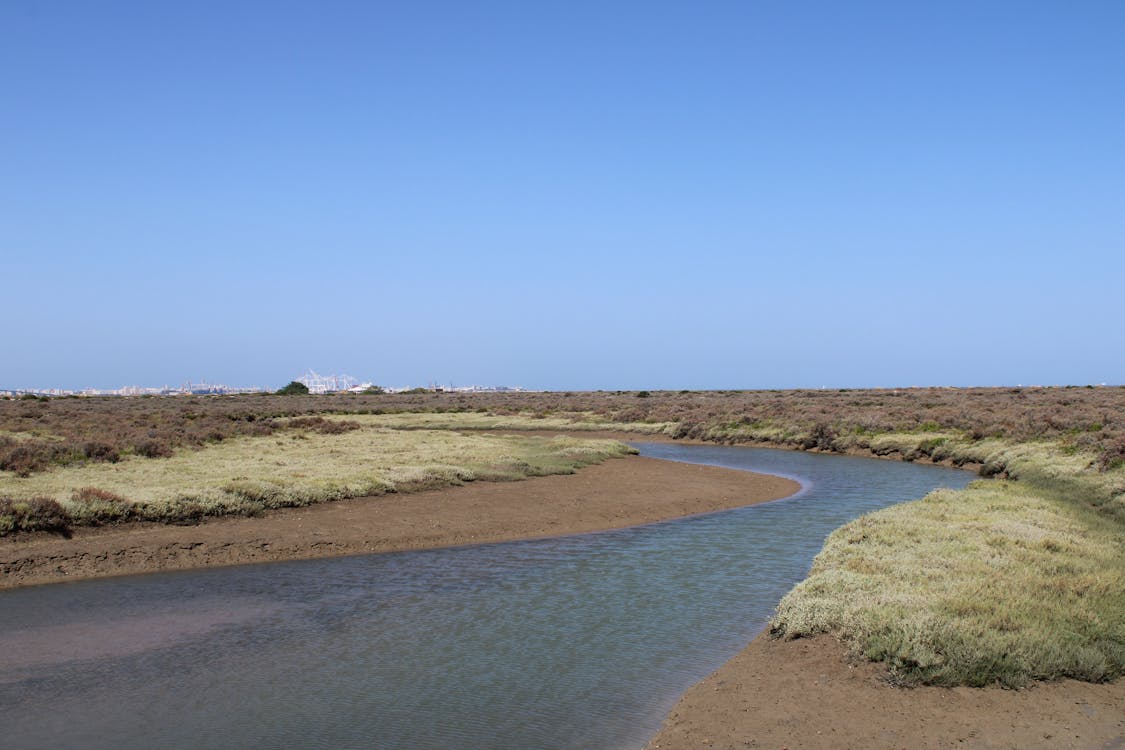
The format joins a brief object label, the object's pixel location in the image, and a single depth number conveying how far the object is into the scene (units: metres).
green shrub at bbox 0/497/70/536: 18.25
